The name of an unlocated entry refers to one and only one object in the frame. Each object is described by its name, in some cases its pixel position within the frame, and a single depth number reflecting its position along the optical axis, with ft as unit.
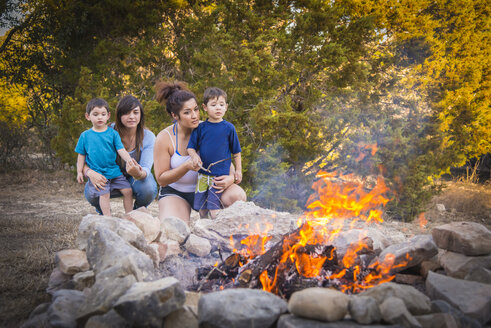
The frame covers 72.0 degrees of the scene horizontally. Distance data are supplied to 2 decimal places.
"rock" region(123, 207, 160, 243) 9.13
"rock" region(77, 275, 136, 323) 6.09
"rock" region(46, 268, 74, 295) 7.68
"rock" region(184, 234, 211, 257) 9.34
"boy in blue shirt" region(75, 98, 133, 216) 11.69
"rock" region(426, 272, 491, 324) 6.19
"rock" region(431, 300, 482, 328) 6.07
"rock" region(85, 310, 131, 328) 5.88
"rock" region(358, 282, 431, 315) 6.17
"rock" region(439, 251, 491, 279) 7.60
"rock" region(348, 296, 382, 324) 5.78
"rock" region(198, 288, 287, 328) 5.78
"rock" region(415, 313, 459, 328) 5.82
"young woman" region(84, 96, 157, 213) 12.13
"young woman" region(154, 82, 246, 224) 11.09
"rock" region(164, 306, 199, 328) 6.08
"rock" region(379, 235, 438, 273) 8.14
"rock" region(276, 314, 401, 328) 5.67
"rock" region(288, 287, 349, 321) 5.77
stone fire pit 5.82
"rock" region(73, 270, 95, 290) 7.51
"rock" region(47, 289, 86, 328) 6.13
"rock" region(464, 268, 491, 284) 7.06
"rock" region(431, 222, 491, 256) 7.80
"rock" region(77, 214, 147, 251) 8.20
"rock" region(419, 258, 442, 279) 8.18
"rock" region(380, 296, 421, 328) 5.67
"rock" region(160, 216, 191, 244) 9.82
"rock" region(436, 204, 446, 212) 22.48
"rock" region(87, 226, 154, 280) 7.21
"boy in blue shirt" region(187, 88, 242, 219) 10.94
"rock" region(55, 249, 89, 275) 7.95
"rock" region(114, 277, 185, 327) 5.64
